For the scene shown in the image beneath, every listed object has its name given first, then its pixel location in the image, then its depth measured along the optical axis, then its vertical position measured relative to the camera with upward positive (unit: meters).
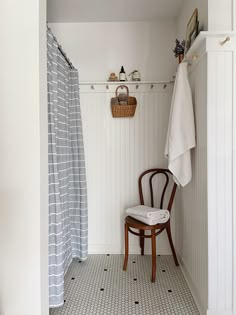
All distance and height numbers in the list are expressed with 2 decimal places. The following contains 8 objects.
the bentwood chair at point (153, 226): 2.29 -0.70
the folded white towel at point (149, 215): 2.31 -0.62
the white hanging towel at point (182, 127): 1.93 +0.16
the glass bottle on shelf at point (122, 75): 2.75 +0.79
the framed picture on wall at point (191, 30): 1.91 +0.93
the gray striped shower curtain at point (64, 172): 1.72 -0.19
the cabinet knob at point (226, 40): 1.59 +0.67
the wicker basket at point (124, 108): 2.70 +0.43
